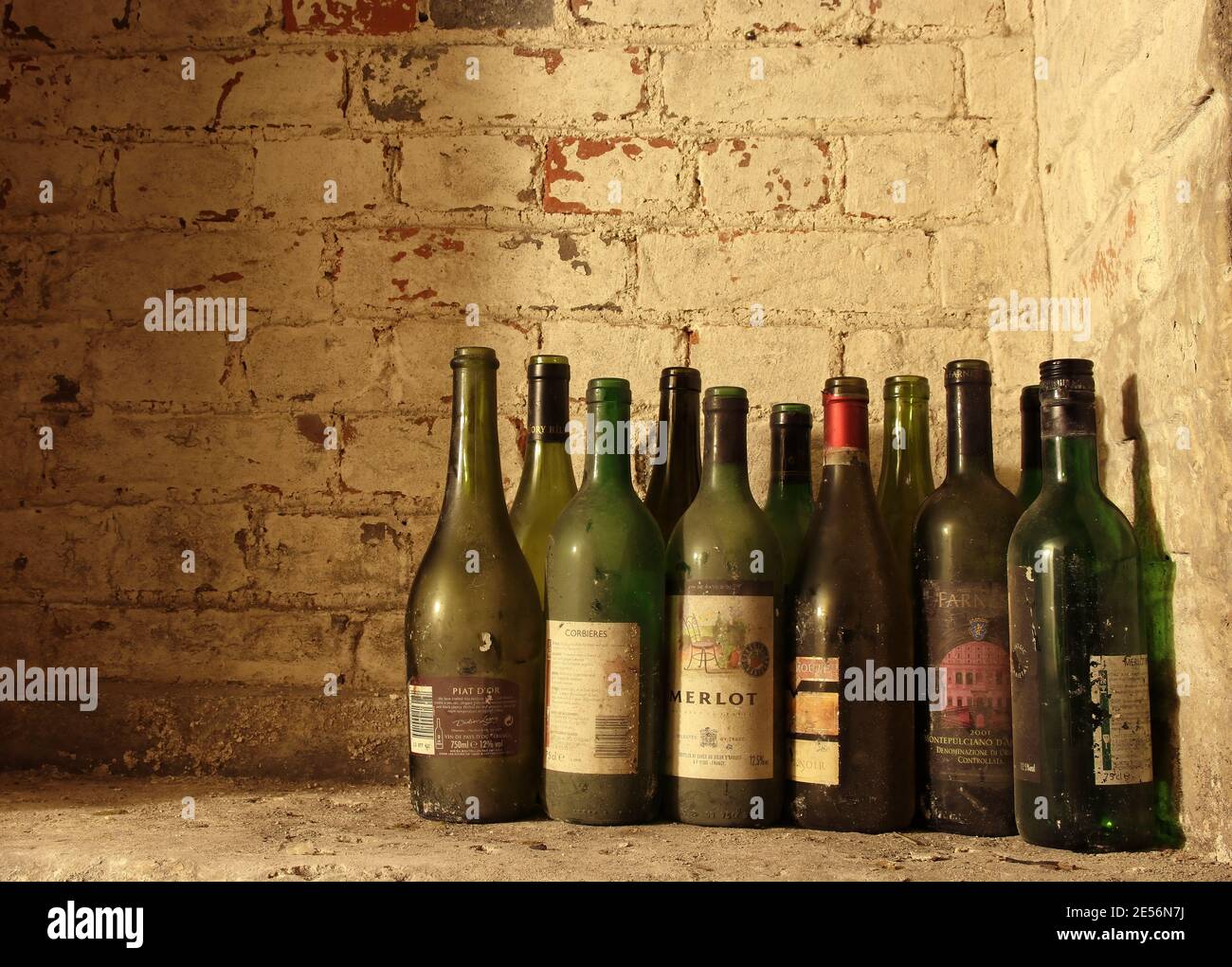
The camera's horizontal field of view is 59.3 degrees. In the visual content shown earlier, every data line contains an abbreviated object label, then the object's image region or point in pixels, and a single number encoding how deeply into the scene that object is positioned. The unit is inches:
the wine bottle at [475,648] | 41.0
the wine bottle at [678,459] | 48.1
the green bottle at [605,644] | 40.0
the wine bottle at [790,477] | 45.3
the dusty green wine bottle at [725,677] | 39.8
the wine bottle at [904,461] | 47.1
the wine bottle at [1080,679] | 36.1
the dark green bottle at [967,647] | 39.5
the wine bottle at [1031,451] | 44.2
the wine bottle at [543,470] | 43.8
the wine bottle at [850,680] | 39.5
